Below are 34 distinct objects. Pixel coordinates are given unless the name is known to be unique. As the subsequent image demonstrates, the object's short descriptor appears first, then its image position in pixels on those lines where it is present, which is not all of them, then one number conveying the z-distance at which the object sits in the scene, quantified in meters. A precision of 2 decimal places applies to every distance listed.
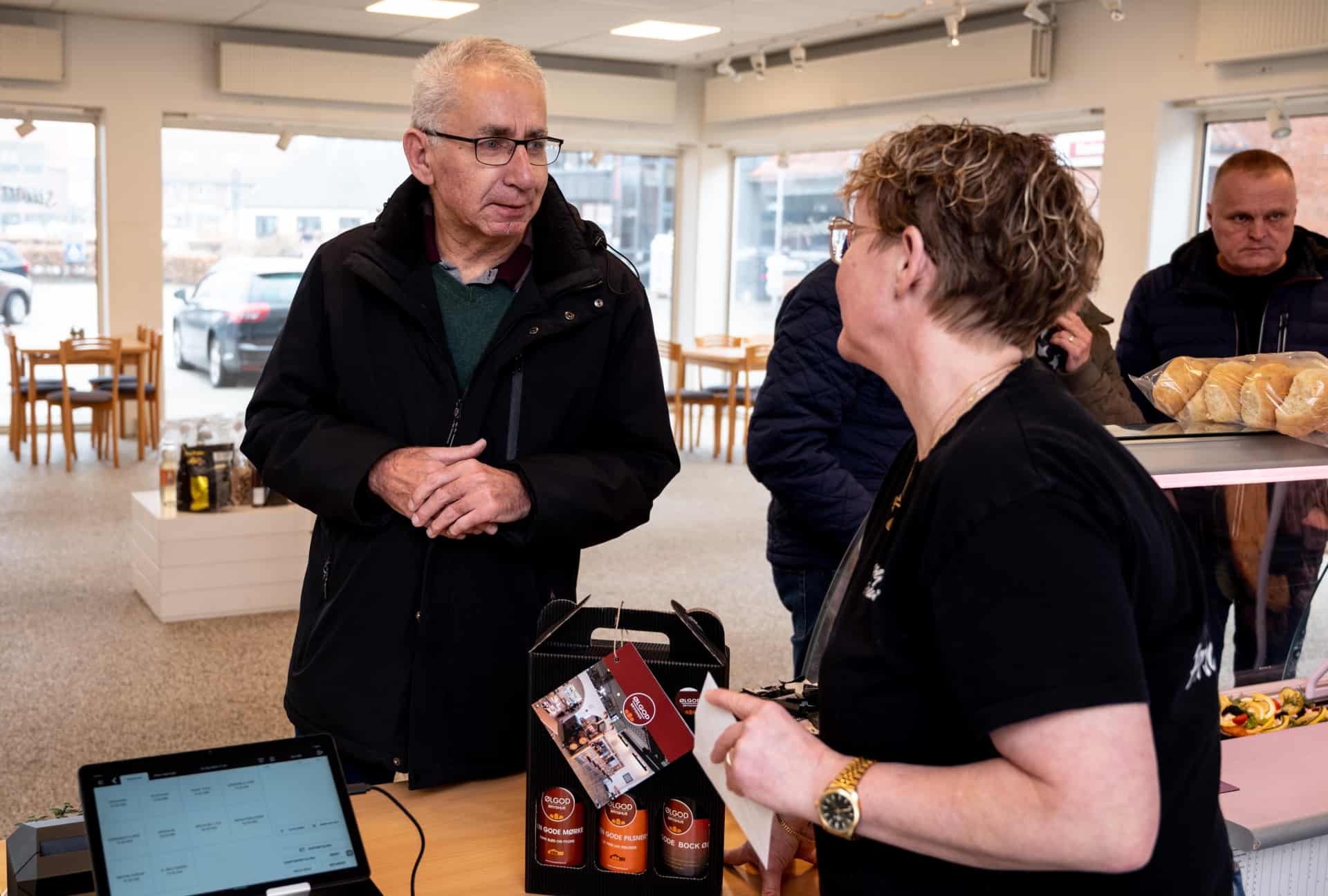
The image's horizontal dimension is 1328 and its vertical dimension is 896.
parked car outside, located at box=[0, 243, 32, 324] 10.28
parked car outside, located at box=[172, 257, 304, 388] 10.90
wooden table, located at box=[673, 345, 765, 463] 9.77
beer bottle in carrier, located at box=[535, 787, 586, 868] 1.48
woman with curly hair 0.95
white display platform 5.44
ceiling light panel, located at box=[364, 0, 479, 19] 8.73
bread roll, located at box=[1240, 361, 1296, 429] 1.87
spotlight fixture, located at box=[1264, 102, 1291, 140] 7.25
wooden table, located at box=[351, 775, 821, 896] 1.52
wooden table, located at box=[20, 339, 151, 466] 8.70
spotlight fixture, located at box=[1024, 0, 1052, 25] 7.25
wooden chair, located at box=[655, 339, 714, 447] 10.02
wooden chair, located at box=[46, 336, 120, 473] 8.67
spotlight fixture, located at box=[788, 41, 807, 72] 8.79
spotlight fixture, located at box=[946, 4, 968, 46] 7.45
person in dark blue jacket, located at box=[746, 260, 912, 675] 2.47
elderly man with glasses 1.88
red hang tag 1.44
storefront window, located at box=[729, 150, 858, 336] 11.86
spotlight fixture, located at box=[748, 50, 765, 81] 9.34
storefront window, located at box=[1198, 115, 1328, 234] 7.59
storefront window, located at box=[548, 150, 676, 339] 12.40
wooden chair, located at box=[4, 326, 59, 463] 9.00
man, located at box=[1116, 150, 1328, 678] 3.44
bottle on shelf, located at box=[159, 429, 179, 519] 5.58
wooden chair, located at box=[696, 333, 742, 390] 11.32
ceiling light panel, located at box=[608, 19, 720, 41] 9.50
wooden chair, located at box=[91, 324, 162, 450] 9.23
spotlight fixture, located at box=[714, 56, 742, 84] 9.66
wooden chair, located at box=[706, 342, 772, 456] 9.67
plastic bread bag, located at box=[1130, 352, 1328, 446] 1.85
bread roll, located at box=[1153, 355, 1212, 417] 1.96
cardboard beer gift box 1.44
